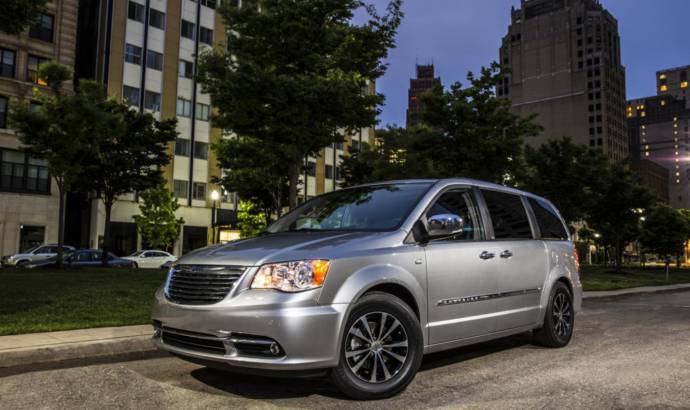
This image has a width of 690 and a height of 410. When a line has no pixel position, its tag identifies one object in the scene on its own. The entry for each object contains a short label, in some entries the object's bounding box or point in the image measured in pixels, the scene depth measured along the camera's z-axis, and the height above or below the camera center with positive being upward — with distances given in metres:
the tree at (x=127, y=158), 25.53 +3.70
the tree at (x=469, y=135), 21.81 +4.31
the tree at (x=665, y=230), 51.06 +1.68
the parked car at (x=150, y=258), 33.12 -1.25
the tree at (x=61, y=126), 20.52 +4.02
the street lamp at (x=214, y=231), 44.00 +0.61
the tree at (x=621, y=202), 36.31 +2.97
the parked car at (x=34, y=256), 27.67 -1.07
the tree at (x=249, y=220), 45.25 +1.55
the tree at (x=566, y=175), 30.94 +3.93
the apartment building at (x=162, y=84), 44.28 +12.51
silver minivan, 4.02 -0.37
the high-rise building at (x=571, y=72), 134.75 +42.75
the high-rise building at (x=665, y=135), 188.50 +38.47
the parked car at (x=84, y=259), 26.98 -1.18
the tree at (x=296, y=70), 15.25 +4.80
